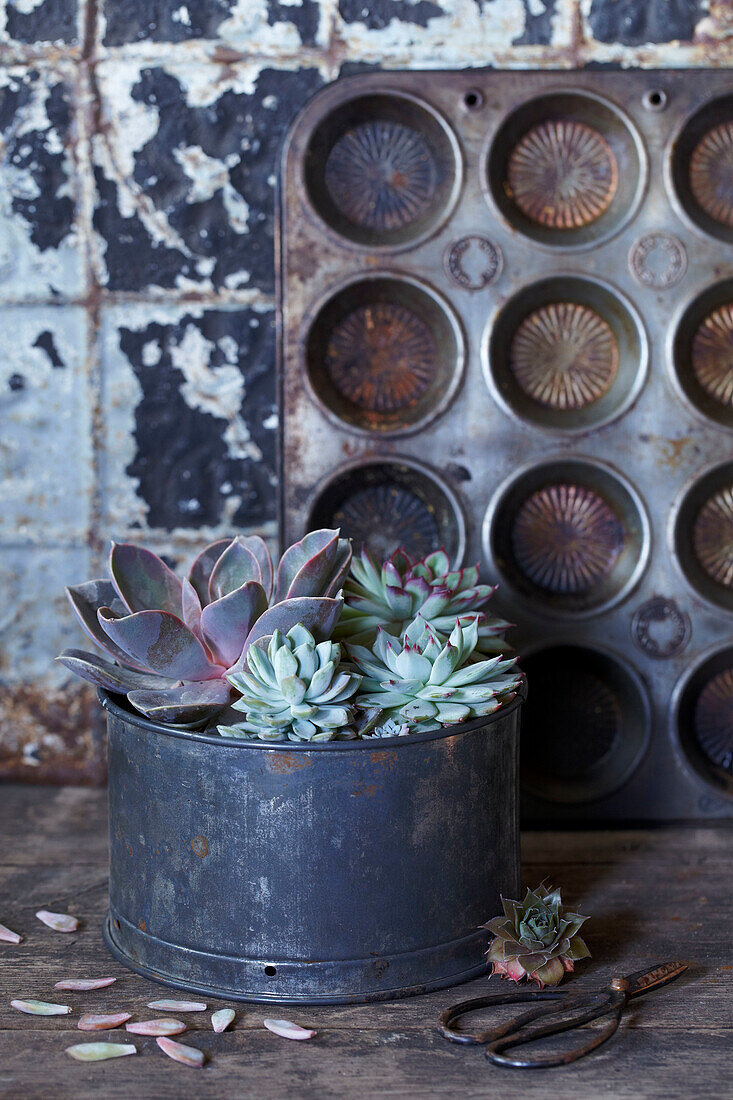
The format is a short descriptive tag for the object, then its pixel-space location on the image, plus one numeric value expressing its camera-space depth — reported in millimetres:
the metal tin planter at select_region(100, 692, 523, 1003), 945
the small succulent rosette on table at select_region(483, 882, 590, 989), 960
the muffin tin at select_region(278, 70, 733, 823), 1101
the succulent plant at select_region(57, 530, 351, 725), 953
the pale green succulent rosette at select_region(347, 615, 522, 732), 953
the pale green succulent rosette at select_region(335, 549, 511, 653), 989
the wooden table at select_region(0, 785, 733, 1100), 920
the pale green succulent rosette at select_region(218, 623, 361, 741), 938
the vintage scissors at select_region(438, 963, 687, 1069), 931
